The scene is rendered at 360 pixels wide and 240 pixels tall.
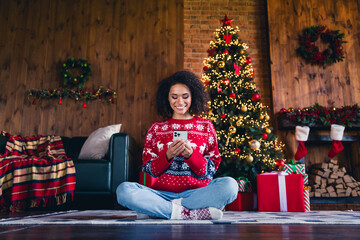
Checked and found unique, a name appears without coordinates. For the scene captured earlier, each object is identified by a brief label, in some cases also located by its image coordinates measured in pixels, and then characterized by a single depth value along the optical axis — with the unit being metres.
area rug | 1.14
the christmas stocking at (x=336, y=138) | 3.25
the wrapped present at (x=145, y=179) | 2.56
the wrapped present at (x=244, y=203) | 2.61
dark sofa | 2.44
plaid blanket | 2.26
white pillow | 2.68
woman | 1.31
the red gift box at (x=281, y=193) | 2.33
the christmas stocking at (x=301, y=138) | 3.29
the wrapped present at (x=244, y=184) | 2.65
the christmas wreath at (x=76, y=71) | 3.64
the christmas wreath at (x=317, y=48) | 3.71
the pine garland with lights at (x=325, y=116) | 3.31
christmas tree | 2.77
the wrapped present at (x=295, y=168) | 2.86
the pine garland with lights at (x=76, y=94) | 3.63
